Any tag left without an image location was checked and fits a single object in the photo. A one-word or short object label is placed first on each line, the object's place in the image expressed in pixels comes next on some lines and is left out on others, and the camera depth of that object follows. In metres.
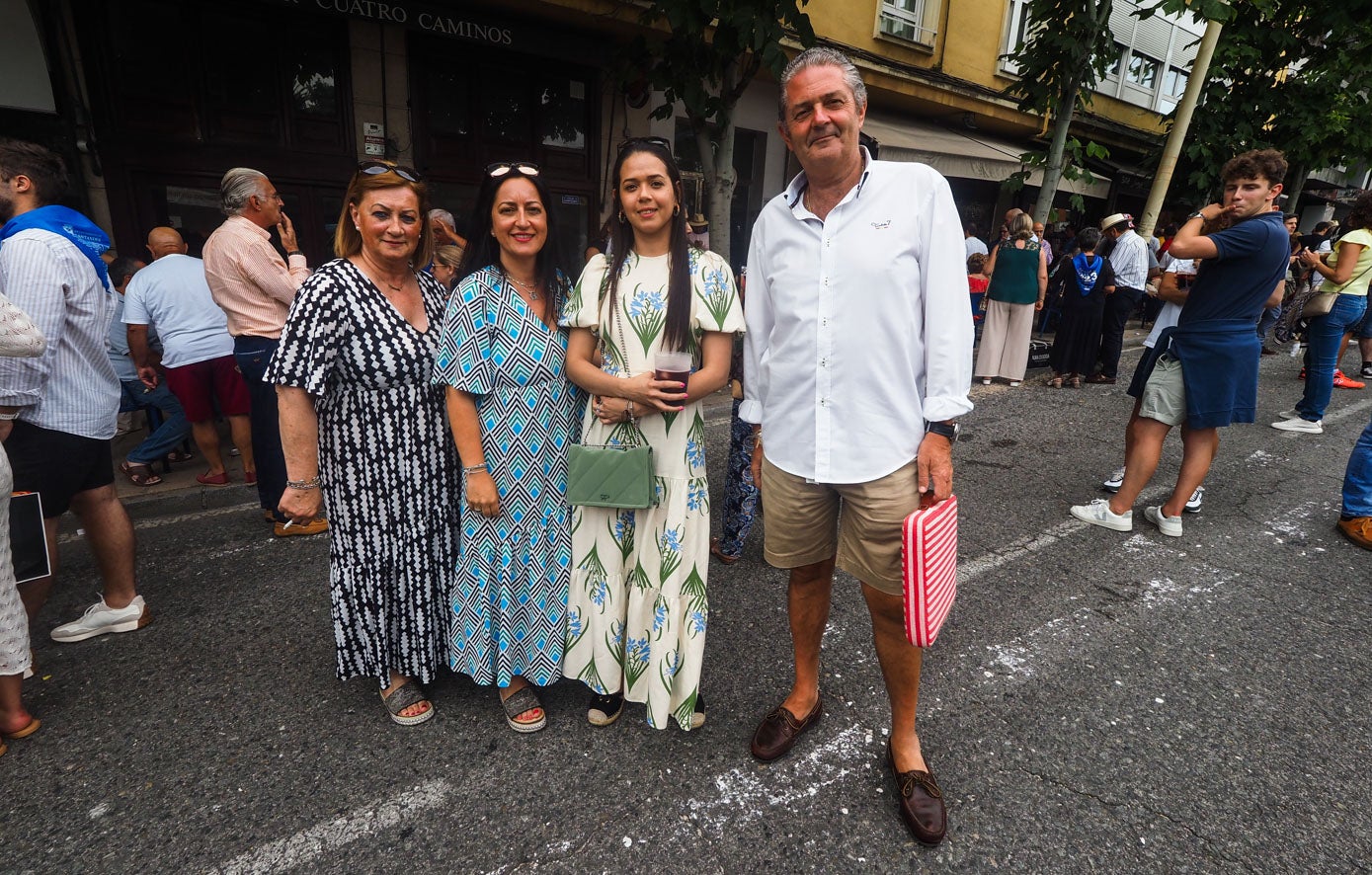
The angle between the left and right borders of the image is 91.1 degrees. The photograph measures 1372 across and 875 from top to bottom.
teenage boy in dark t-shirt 3.29
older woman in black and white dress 1.99
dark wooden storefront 6.09
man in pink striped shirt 3.49
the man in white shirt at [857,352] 1.76
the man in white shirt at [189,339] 4.08
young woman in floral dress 1.98
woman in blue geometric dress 2.04
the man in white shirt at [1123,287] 7.78
